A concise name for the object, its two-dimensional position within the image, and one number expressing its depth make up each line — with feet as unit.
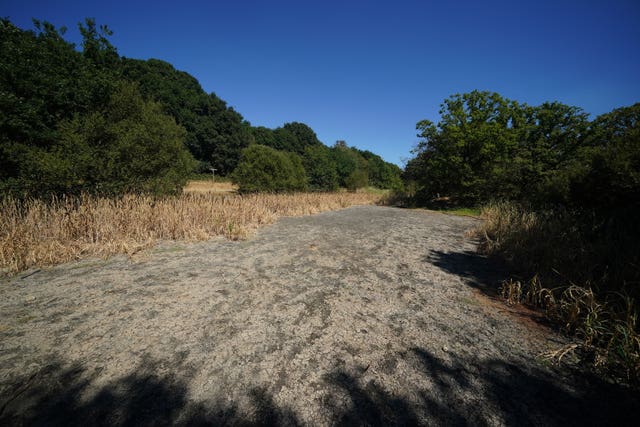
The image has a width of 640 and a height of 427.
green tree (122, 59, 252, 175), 134.41
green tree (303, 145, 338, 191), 103.45
